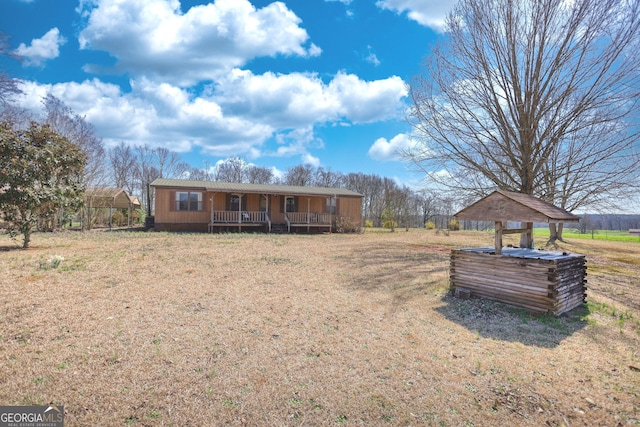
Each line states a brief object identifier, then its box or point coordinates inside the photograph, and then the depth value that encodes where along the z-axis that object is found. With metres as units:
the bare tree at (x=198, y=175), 44.44
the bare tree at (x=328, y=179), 43.88
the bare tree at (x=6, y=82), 8.38
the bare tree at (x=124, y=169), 39.72
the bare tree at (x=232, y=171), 43.56
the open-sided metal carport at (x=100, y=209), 22.70
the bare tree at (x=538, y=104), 9.29
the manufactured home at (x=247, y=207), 20.62
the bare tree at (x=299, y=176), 43.12
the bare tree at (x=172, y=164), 41.94
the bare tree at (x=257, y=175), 43.75
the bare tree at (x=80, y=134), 21.75
